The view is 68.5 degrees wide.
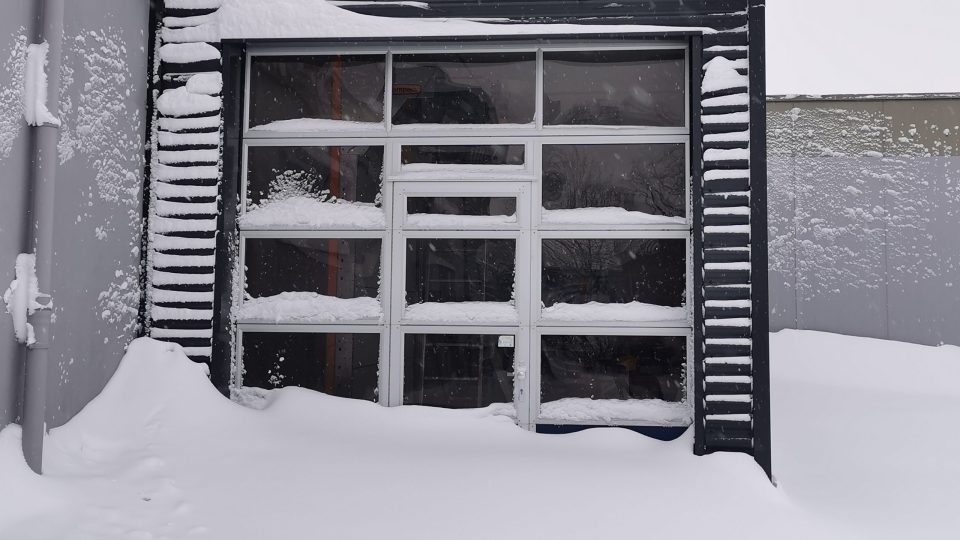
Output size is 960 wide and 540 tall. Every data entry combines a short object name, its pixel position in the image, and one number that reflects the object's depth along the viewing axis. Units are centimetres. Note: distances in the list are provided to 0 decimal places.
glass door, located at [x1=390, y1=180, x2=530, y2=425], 463
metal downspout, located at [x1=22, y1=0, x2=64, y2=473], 332
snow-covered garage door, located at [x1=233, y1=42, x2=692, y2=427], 462
